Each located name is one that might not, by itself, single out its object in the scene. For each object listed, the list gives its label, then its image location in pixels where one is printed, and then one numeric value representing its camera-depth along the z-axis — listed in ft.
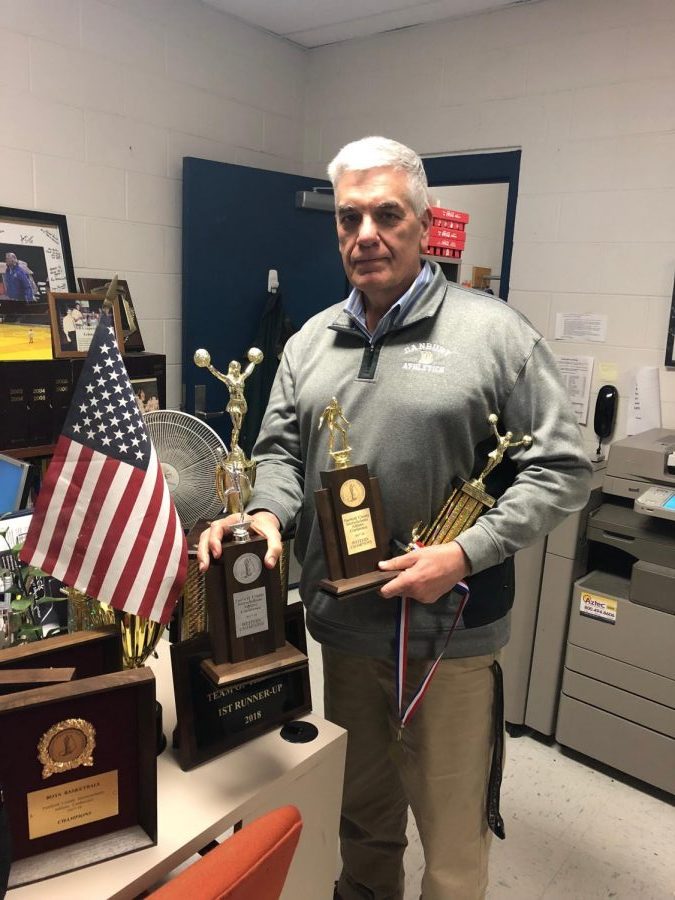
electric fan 4.97
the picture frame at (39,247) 8.01
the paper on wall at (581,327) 8.78
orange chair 2.08
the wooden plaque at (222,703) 3.64
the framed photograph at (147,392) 8.51
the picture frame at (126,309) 8.87
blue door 9.90
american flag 3.56
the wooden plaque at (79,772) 2.87
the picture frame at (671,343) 8.16
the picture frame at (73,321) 7.73
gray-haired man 4.25
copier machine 6.99
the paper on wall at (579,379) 8.93
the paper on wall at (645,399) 8.38
